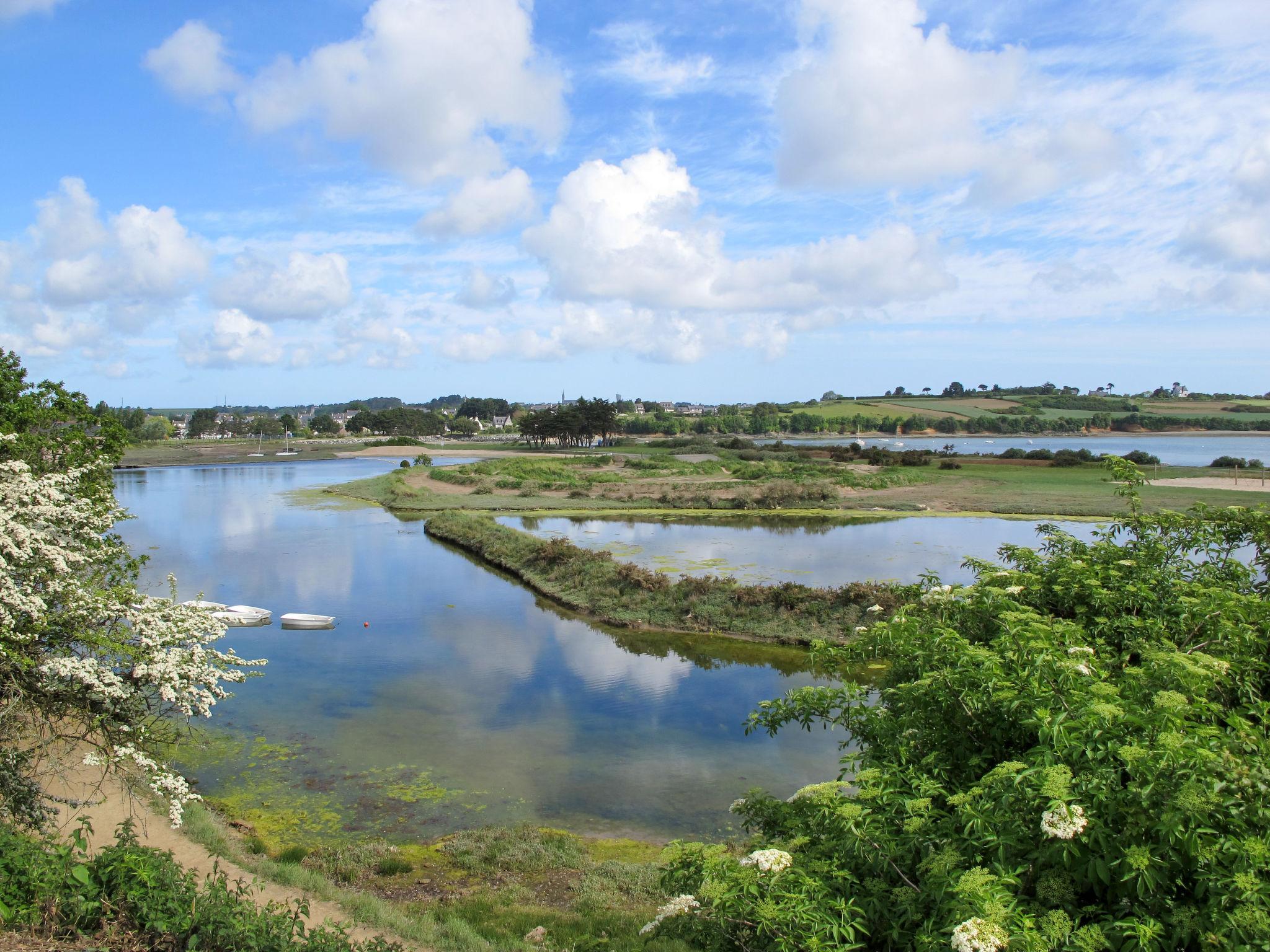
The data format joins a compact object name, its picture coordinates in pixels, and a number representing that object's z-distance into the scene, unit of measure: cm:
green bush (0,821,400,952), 682
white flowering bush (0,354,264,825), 792
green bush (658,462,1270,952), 414
